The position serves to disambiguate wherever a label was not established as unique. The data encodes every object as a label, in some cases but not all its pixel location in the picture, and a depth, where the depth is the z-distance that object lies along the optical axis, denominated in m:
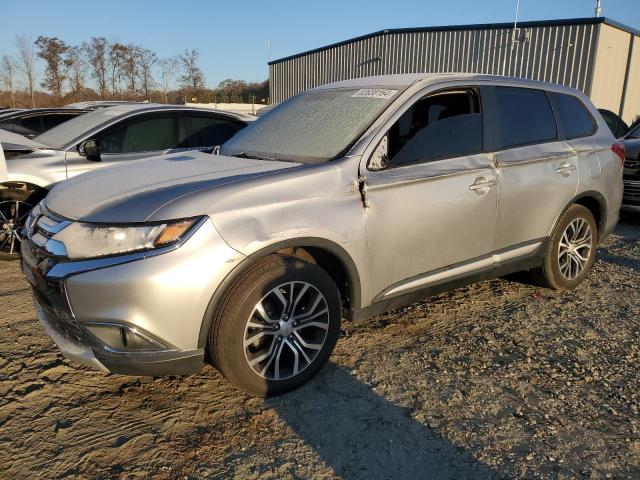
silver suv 2.37
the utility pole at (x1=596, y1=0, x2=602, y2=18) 23.14
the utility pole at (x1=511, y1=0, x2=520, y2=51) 16.23
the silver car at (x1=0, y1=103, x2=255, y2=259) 5.05
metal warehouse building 15.30
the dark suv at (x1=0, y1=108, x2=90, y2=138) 7.77
